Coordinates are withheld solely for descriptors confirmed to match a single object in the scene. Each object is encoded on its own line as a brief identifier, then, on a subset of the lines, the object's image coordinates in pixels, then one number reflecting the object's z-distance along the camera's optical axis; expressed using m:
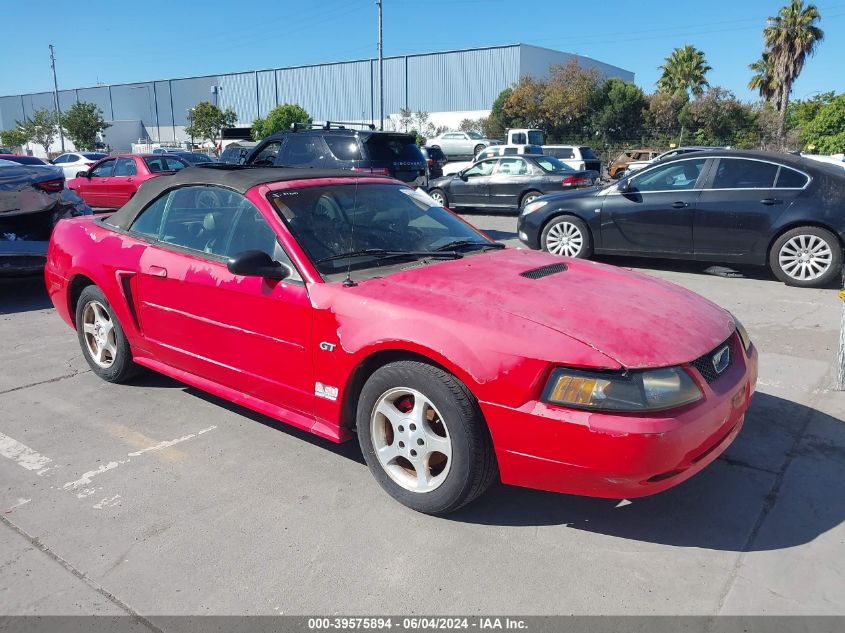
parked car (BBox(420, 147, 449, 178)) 21.35
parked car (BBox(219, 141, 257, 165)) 20.28
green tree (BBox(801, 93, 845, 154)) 30.70
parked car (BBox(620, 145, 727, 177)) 24.89
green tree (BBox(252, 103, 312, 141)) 46.19
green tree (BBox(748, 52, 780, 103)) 42.66
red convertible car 2.59
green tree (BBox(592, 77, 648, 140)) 45.34
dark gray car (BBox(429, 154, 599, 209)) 14.20
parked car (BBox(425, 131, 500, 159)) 37.47
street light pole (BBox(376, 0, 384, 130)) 32.37
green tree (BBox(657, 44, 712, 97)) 48.47
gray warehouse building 58.28
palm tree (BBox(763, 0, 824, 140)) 39.62
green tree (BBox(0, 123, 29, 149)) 59.90
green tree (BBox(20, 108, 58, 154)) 58.31
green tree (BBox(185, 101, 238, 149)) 53.25
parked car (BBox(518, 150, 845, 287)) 7.50
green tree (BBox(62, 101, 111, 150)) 51.01
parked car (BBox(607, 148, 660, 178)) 27.19
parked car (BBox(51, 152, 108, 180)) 24.27
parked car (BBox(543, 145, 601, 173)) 22.40
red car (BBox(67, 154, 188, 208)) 14.16
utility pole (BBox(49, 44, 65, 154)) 56.88
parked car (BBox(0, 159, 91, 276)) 6.88
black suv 10.38
